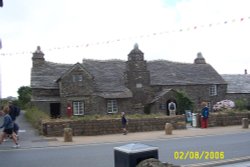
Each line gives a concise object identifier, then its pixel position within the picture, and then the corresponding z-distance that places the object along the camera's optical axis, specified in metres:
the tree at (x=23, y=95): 62.50
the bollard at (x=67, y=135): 18.00
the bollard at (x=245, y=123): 23.70
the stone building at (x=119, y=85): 38.53
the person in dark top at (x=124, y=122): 21.33
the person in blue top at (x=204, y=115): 24.03
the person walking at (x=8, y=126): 15.82
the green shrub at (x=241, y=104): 41.94
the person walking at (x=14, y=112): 18.16
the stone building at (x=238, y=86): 47.62
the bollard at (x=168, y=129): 20.81
